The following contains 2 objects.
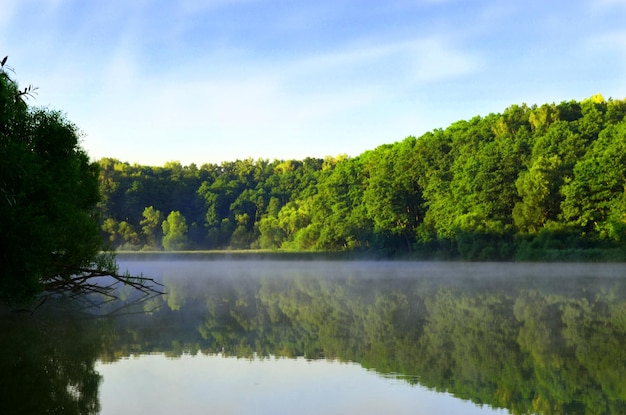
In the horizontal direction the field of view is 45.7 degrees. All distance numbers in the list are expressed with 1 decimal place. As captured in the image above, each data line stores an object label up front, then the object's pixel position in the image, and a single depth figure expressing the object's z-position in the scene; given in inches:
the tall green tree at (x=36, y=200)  823.1
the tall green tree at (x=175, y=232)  4953.3
